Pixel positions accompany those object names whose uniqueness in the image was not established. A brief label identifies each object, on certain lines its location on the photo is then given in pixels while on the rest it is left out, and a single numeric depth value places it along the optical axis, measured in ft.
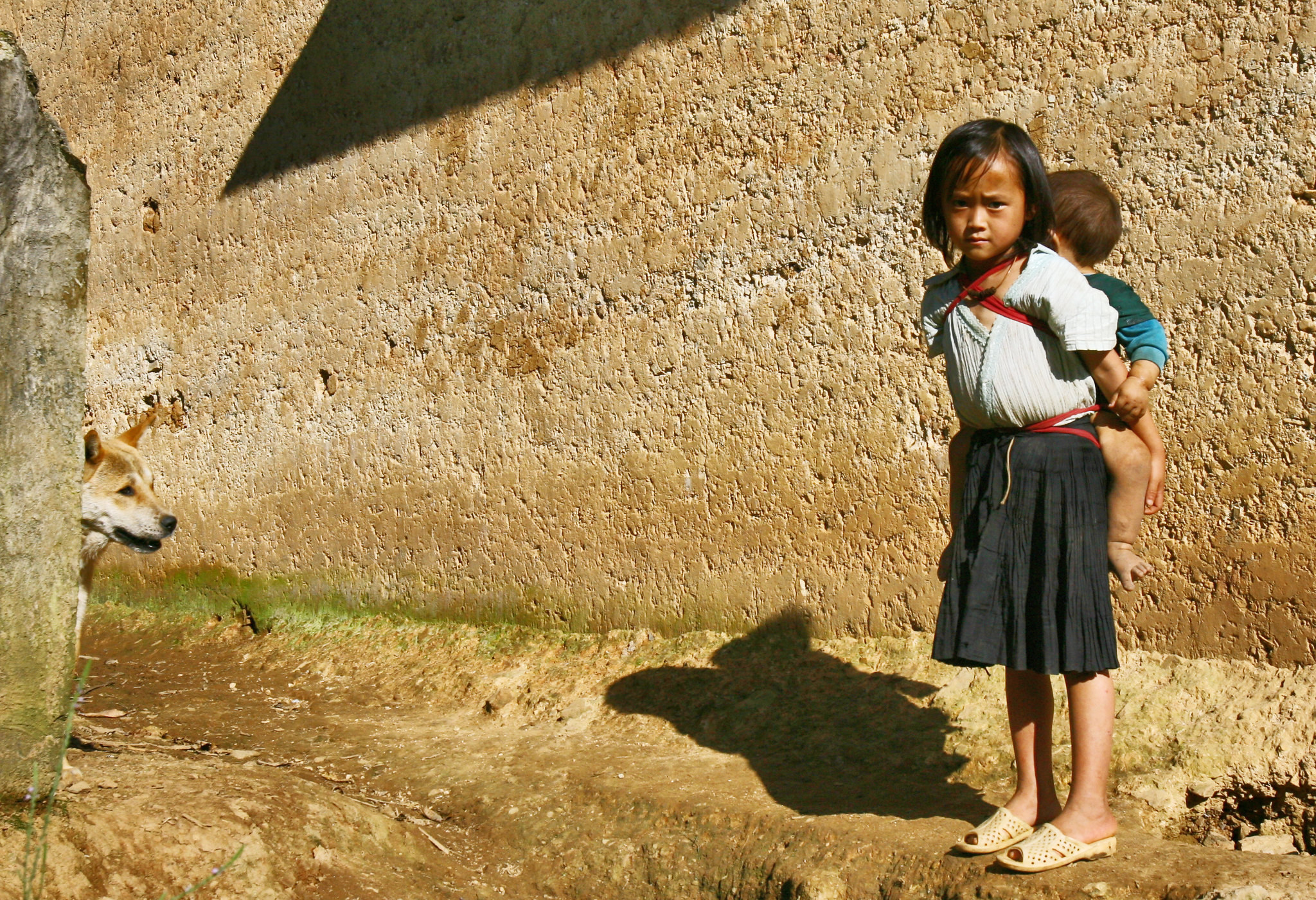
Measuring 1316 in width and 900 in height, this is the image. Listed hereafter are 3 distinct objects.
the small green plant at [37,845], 7.11
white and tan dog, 13.08
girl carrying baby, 7.25
